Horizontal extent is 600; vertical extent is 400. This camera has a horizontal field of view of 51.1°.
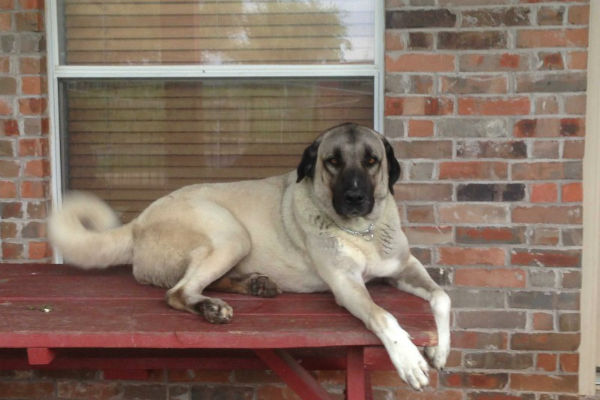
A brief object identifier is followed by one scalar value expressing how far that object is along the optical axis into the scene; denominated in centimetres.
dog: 252
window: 345
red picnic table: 212
